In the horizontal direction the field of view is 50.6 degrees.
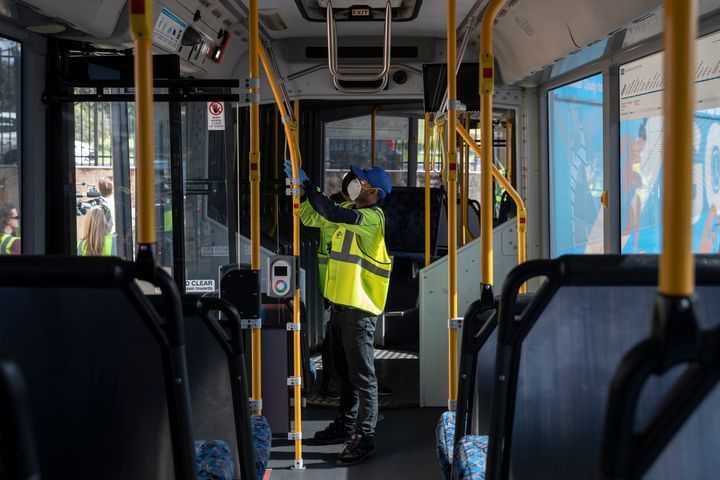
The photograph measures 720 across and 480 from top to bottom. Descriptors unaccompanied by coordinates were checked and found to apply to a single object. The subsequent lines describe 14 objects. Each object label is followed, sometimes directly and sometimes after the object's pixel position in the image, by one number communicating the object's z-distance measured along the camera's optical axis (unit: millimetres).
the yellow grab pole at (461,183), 7011
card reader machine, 4395
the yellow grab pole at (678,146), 1027
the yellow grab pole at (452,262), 3363
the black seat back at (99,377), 1718
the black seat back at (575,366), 1596
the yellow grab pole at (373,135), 7926
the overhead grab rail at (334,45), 4121
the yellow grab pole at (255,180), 3289
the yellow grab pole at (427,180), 5871
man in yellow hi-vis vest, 4719
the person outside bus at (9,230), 3447
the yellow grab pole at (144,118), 1671
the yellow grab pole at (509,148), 6500
